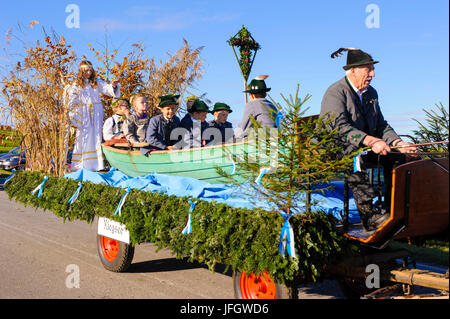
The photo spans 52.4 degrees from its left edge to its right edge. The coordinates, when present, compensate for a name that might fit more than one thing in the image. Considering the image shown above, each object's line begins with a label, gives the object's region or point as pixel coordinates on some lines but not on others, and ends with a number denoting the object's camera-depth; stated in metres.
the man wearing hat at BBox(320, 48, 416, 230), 3.50
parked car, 19.47
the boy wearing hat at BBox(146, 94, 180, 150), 5.93
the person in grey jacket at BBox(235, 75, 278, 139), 5.27
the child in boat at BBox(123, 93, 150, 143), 6.73
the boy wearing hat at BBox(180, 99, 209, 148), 6.12
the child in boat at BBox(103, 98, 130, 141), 7.45
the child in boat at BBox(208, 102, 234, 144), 7.12
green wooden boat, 4.68
